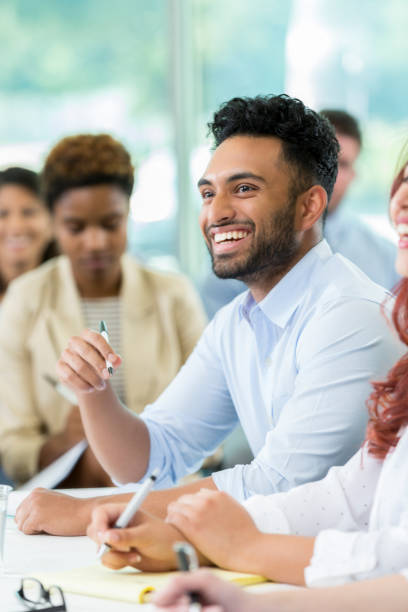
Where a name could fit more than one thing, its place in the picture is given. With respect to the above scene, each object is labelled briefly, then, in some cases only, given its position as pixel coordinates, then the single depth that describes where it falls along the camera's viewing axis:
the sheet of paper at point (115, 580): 2.00
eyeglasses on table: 1.96
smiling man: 2.24
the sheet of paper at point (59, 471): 2.77
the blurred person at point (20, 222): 3.70
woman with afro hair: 3.20
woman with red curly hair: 1.98
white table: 1.98
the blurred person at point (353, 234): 3.80
